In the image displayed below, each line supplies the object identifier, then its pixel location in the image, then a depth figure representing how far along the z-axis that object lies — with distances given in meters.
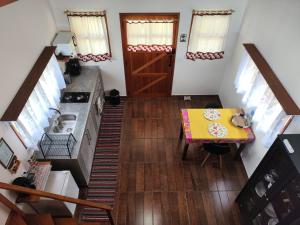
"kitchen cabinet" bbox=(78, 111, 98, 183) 3.90
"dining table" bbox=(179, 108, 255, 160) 3.99
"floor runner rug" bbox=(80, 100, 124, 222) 3.91
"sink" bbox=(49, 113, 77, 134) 4.05
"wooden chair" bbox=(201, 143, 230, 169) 4.15
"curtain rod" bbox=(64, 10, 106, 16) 4.37
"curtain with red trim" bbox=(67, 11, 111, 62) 4.42
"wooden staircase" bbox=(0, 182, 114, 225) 2.43
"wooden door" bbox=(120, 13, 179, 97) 4.54
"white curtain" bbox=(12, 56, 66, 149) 3.23
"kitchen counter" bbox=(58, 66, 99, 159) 3.90
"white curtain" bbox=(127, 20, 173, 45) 4.60
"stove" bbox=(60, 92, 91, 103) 4.49
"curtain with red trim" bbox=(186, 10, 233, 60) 4.43
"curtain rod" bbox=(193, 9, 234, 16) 4.38
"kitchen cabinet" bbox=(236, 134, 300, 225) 2.56
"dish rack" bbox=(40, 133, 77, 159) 3.63
